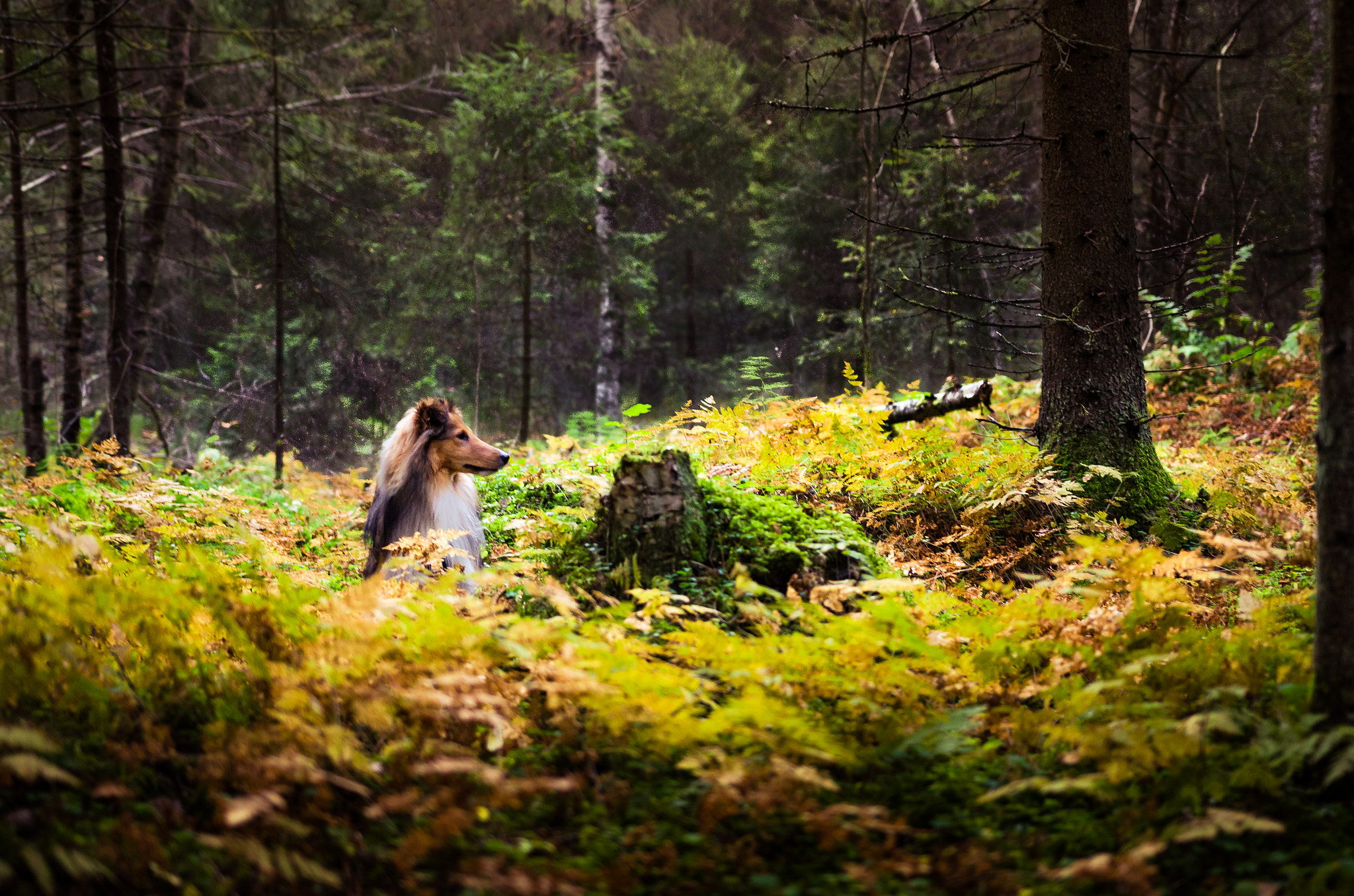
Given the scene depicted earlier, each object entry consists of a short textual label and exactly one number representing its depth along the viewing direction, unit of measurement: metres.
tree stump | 4.59
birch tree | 20.58
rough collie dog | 6.16
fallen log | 6.34
